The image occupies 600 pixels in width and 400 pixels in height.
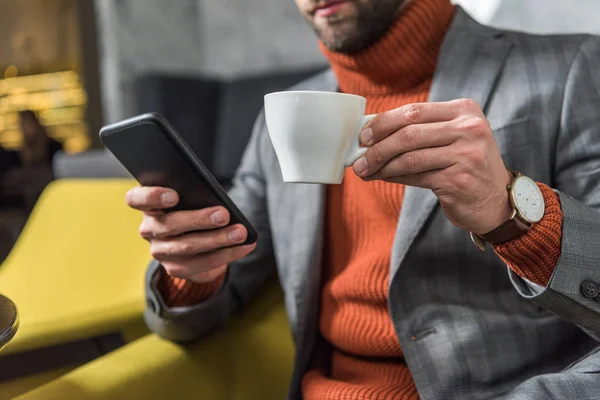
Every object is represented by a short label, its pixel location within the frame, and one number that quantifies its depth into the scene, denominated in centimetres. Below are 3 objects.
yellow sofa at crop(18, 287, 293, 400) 70
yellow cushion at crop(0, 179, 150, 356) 107
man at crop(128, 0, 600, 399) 53
